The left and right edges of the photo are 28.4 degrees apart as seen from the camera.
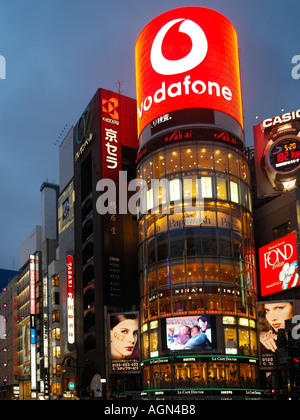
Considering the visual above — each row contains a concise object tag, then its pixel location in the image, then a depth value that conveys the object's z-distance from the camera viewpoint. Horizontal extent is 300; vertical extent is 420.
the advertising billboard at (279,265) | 69.06
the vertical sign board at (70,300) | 84.94
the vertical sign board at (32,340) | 108.75
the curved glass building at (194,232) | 66.00
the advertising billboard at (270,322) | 67.88
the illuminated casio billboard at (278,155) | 77.88
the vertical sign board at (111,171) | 78.50
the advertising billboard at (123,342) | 73.81
